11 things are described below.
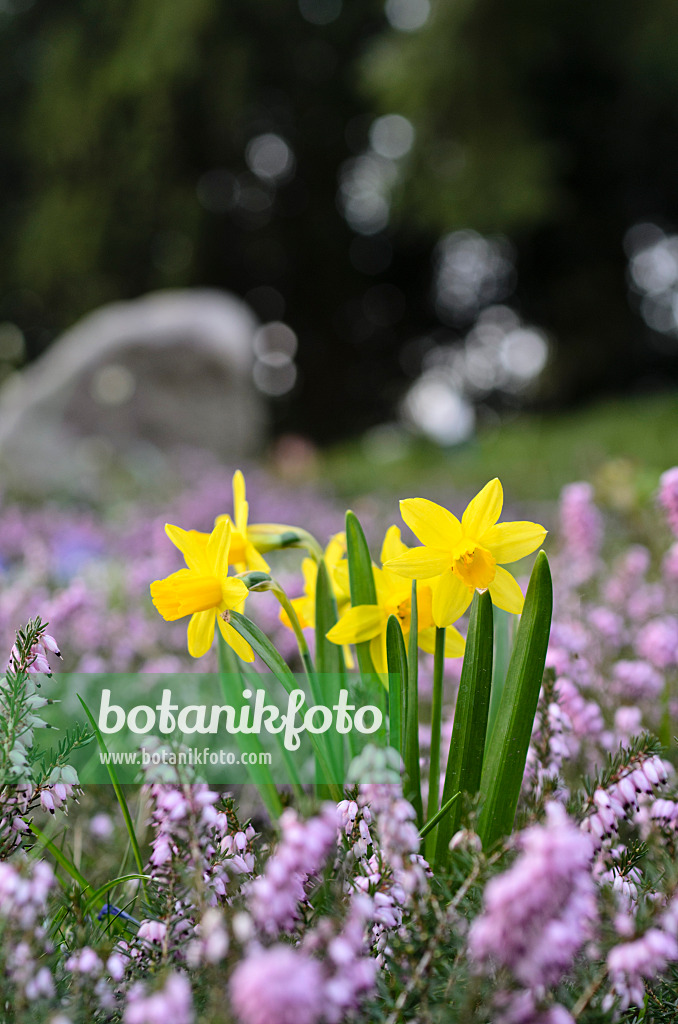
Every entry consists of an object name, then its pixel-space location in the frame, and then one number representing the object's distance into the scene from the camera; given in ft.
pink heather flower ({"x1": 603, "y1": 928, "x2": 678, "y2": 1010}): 1.41
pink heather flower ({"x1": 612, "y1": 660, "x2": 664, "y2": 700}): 2.31
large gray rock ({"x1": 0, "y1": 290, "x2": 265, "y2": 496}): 9.41
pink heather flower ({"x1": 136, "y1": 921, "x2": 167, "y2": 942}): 1.58
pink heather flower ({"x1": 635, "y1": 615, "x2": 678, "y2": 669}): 2.32
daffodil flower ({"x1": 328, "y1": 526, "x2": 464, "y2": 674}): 1.78
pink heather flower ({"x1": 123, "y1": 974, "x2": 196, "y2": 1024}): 1.36
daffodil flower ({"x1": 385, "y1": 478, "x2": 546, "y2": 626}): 1.73
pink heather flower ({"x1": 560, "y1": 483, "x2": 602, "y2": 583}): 2.70
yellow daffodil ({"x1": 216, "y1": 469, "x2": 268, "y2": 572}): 1.87
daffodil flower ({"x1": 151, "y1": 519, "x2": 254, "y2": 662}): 1.74
